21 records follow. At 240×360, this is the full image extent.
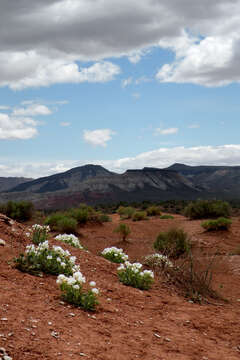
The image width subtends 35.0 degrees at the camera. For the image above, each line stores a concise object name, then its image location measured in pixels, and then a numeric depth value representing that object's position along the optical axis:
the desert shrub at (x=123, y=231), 18.23
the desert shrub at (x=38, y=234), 7.70
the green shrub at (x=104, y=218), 25.66
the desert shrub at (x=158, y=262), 8.42
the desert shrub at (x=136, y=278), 6.91
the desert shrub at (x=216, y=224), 19.47
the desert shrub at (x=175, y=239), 14.01
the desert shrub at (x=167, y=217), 27.07
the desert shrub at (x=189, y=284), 7.21
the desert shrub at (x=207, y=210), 24.27
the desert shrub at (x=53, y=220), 20.95
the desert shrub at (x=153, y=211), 31.83
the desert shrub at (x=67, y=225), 18.83
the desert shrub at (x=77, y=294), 5.09
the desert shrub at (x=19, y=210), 23.08
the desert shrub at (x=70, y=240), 9.76
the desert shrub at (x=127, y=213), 30.35
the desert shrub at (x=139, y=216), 27.00
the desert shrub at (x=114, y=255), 8.98
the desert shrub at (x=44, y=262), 6.06
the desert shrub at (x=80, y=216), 21.81
